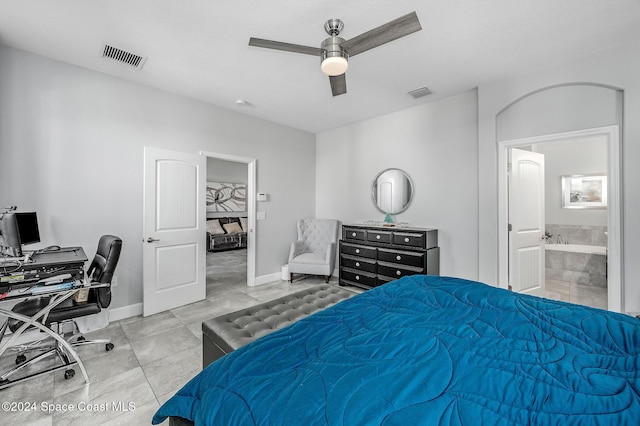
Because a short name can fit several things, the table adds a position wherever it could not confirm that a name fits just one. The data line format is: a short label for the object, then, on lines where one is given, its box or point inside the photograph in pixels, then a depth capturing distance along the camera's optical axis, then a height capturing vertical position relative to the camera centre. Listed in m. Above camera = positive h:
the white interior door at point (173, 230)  3.30 -0.20
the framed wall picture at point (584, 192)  4.72 +0.40
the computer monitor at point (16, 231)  2.00 -0.14
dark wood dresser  3.59 -0.57
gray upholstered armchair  4.51 -0.61
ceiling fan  1.75 +1.17
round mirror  4.16 +0.36
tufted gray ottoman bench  1.64 -0.72
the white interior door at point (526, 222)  3.28 -0.10
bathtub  4.37 -0.83
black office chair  2.12 -0.75
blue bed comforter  0.78 -0.55
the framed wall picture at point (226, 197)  8.03 +0.53
